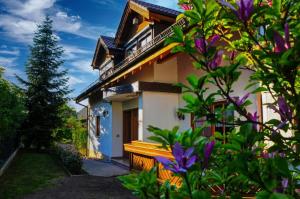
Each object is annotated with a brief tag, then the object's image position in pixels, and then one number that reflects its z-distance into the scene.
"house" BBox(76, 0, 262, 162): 10.56
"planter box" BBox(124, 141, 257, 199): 8.37
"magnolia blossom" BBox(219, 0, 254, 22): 1.32
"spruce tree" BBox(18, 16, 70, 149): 19.62
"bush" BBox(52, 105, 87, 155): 20.64
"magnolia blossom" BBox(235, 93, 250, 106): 1.64
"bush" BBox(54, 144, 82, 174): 11.11
